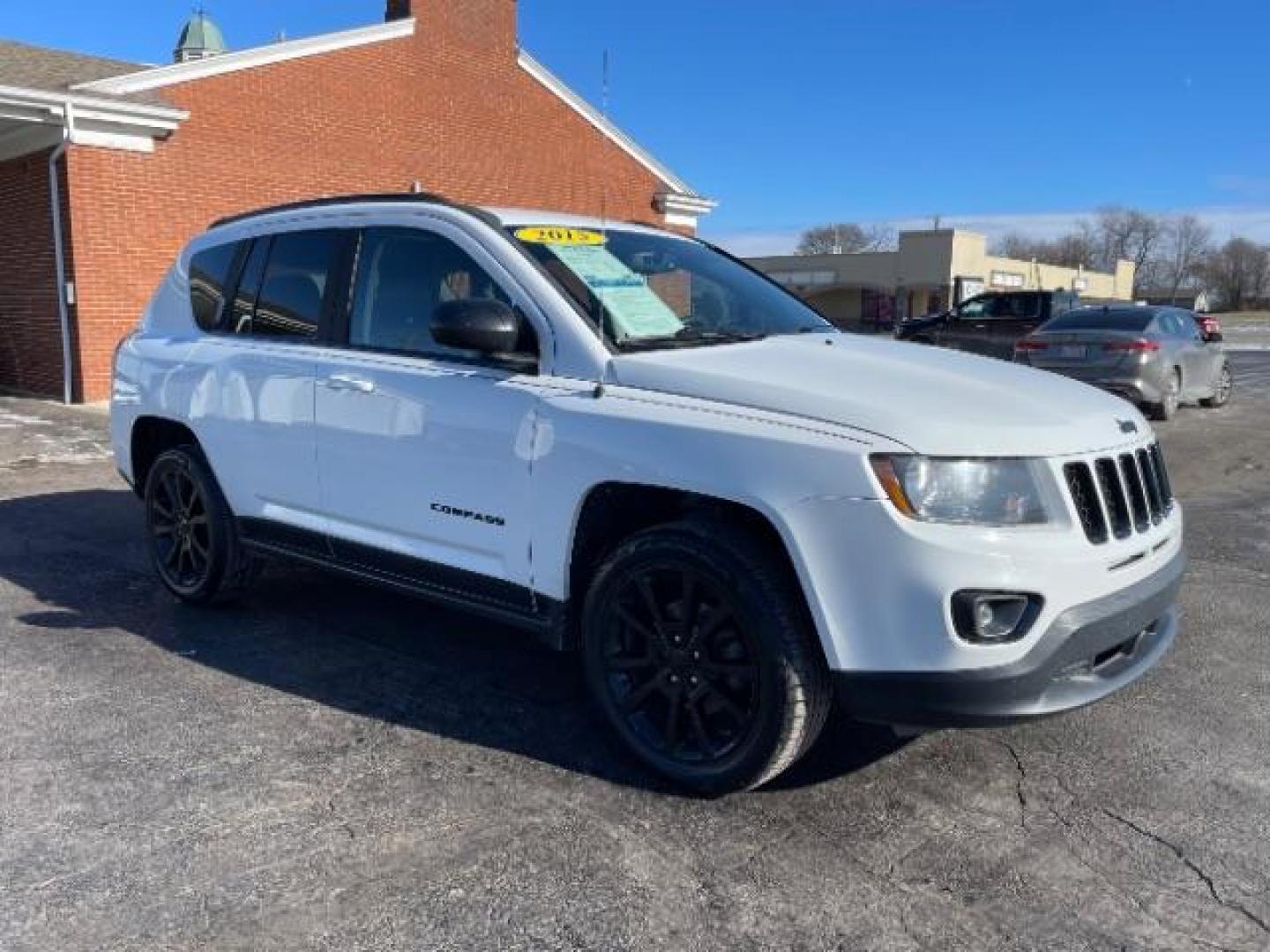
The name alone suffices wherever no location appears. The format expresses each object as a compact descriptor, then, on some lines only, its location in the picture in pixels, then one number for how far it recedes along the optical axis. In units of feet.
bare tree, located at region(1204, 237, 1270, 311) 359.87
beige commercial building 184.75
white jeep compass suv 9.65
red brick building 43.70
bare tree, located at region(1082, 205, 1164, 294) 396.57
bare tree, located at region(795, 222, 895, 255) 333.37
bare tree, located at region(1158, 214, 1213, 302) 378.01
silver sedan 41.45
